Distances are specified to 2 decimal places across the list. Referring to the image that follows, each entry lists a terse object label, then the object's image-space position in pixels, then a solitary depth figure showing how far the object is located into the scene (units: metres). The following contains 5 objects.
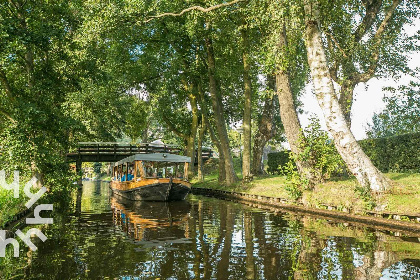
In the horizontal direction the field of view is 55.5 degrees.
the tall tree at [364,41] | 18.41
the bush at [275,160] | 34.03
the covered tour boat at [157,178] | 23.47
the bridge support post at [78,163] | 41.72
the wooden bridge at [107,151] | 40.84
